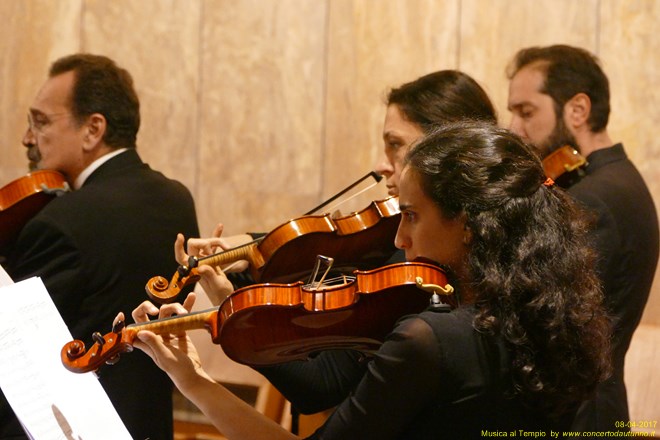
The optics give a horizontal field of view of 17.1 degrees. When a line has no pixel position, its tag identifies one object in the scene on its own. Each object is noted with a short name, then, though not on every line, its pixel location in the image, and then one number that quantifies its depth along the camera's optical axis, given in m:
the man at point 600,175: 3.82
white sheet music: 3.24
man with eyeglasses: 3.79
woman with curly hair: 3.15
